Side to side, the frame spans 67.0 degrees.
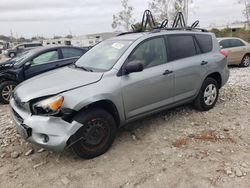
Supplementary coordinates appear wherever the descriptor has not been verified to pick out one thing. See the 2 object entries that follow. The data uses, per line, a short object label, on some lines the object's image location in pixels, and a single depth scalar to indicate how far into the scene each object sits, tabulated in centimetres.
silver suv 240
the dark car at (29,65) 499
